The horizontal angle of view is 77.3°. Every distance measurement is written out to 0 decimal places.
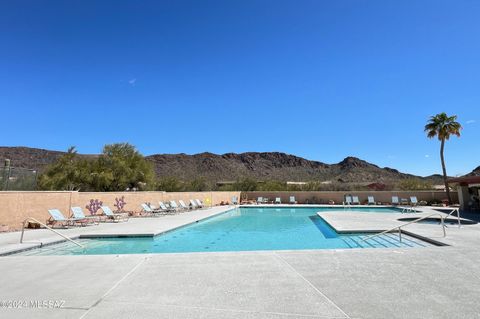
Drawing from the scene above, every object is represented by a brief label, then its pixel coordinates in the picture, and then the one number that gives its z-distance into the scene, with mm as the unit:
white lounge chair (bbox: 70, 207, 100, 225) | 12305
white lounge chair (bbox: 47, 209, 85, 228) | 11354
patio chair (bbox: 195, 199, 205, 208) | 22731
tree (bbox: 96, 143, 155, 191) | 22453
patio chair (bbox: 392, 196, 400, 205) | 24289
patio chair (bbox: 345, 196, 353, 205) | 25400
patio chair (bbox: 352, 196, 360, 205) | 25466
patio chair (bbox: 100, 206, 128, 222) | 13955
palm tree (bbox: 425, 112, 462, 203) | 24938
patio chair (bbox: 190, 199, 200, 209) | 21955
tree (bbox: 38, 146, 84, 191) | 20562
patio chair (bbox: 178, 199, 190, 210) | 20531
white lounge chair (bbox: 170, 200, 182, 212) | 19078
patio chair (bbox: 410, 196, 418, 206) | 22786
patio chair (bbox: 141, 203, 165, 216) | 16748
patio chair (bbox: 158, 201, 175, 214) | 17875
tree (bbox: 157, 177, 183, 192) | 29453
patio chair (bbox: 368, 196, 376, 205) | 25672
